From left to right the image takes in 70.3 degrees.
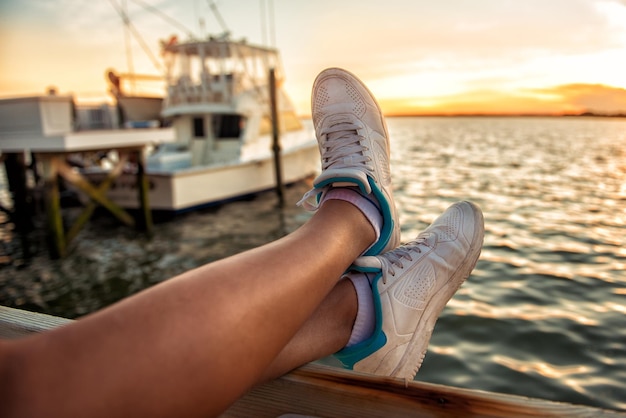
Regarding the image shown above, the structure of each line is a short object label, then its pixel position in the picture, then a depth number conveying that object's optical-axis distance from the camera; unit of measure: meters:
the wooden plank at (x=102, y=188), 7.89
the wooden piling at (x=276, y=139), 11.35
